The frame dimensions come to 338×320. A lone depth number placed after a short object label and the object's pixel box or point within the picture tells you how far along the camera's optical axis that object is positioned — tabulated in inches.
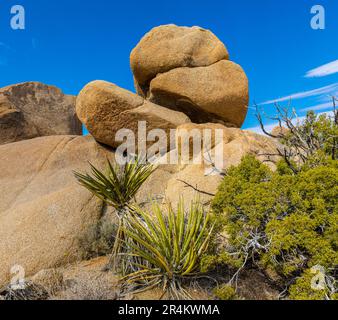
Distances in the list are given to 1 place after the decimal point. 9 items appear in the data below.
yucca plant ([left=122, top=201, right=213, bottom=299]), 217.3
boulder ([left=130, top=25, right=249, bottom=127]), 506.3
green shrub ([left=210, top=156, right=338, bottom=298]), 185.5
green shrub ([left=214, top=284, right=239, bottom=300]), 202.8
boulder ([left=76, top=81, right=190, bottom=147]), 441.4
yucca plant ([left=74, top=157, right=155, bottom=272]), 288.6
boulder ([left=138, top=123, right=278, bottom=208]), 363.3
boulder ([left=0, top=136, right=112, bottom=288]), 292.2
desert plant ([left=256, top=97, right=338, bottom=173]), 233.0
